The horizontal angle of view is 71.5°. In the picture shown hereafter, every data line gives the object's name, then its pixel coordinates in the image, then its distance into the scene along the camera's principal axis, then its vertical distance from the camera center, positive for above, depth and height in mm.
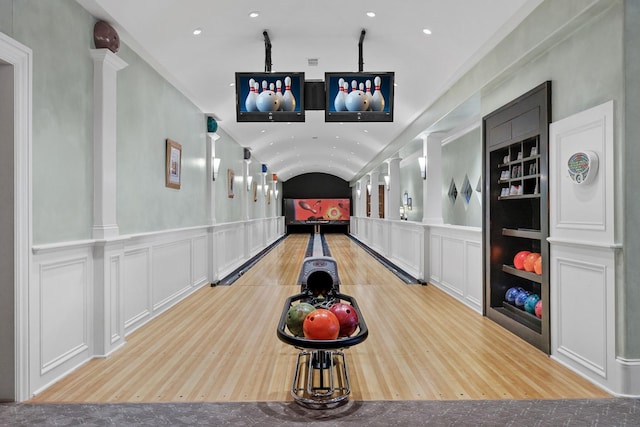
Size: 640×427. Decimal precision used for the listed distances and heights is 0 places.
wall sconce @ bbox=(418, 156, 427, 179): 8195 +886
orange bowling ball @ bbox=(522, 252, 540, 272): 4559 -493
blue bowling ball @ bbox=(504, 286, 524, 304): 5082 -933
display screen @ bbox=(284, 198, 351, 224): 25078 +111
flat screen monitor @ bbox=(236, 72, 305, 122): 5141 +1356
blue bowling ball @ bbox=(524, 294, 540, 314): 4656 -949
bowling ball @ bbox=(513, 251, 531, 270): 4809 -503
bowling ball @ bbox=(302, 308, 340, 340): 2734 -703
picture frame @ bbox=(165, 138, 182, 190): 5930 +671
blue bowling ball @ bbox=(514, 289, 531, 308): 4886 -936
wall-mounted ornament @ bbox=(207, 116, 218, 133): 7904 +1575
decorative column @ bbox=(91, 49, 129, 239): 4023 +652
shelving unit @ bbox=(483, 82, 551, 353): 4117 +95
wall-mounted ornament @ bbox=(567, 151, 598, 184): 3326 +358
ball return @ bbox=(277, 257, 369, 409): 2725 -1176
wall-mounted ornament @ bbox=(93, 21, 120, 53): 4036 +1623
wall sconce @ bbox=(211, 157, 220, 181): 7973 +876
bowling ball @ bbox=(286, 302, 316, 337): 2895 -686
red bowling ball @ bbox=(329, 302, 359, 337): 2922 -705
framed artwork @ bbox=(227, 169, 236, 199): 9734 +676
